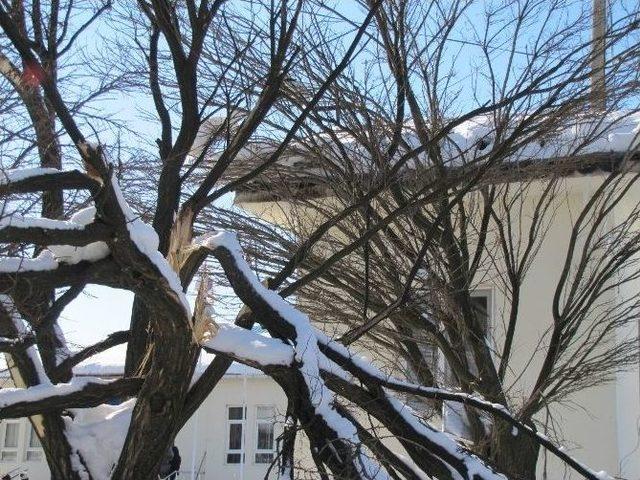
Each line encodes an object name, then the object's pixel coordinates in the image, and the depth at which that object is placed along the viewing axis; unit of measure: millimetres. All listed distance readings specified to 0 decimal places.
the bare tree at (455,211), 6223
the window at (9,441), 21656
